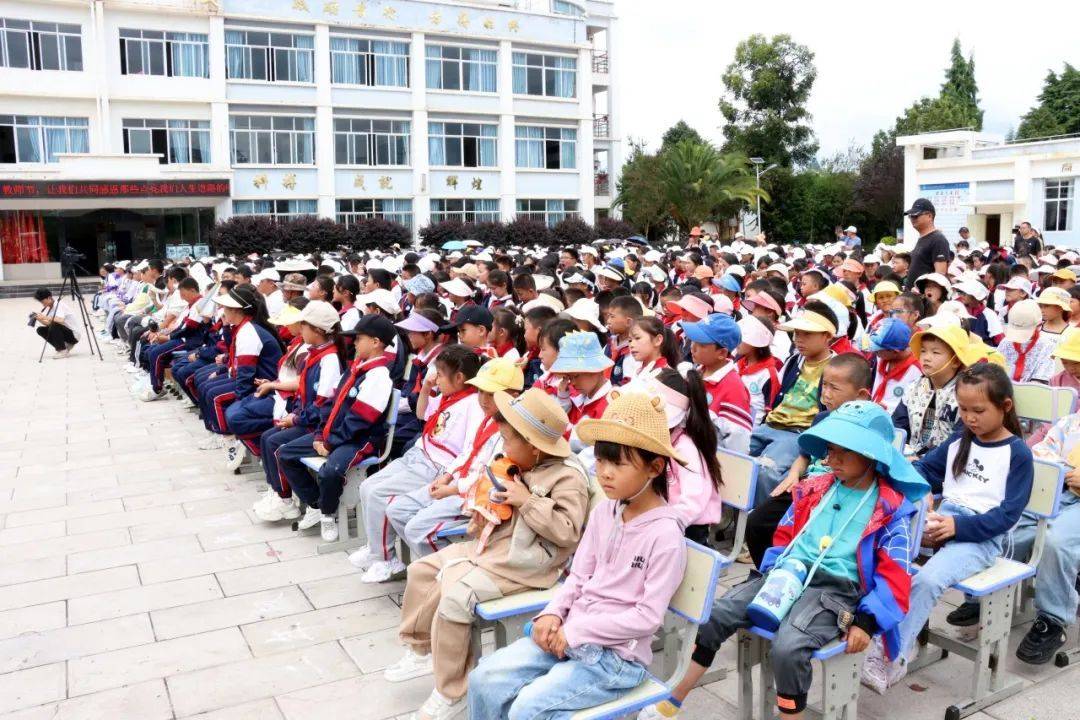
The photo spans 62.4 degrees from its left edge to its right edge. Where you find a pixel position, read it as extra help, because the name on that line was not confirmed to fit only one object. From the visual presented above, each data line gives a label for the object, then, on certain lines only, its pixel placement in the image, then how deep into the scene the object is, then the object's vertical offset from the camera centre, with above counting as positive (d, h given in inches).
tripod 618.9 -45.0
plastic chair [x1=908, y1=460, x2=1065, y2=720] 139.8 -58.2
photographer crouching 599.5 -45.8
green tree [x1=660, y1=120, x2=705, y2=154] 2171.5 +282.2
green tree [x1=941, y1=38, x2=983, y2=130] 2357.3 +438.8
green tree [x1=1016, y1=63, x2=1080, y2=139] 1945.5 +294.5
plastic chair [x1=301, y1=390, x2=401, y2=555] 223.1 -56.6
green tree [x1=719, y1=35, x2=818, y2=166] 1830.7 +306.6
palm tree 1437.0 +111.1
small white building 1264.8 +92.6
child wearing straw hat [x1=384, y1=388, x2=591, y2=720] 138.3 -47.5
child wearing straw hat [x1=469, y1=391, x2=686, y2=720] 116.9 -47.6
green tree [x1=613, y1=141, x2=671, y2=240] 1528.1 +93.5
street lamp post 1622.8 +156.5
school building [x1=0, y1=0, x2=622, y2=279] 1254.9 +214.4
